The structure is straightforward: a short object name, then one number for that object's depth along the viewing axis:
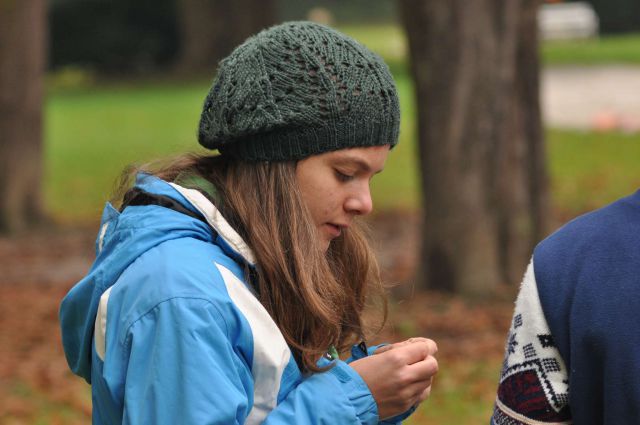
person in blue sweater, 3.91
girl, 4.14
